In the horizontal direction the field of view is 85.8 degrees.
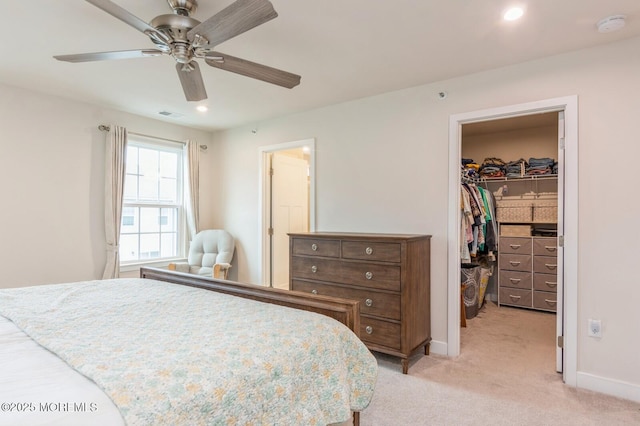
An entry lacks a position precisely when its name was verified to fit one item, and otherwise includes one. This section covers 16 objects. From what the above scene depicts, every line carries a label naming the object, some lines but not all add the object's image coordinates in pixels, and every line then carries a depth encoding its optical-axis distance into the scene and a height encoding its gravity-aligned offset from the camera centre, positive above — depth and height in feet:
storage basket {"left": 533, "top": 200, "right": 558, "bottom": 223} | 14.55 +0.34
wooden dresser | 8.91 -1.77
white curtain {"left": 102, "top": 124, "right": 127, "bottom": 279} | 12.40 +0.64
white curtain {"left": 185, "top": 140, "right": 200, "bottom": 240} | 15.07 +1.33
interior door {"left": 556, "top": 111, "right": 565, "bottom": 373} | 8.52 -0.47
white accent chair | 14.42 -1.54
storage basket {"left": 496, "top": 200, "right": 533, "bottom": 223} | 14.98 +0.37
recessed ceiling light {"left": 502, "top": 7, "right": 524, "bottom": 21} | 6.53 +3.98
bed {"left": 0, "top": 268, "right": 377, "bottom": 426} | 2.94 -1.55
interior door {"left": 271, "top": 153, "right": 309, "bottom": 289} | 15.12 +0.49
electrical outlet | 7.98 -2.54
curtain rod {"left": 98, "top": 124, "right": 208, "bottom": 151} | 12.39 +3.17
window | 13.46 +0.49
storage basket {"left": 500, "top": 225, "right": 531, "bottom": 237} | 14.82 -0.51
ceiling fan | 4.88 +2.87
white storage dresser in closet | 14.11 -2.25
